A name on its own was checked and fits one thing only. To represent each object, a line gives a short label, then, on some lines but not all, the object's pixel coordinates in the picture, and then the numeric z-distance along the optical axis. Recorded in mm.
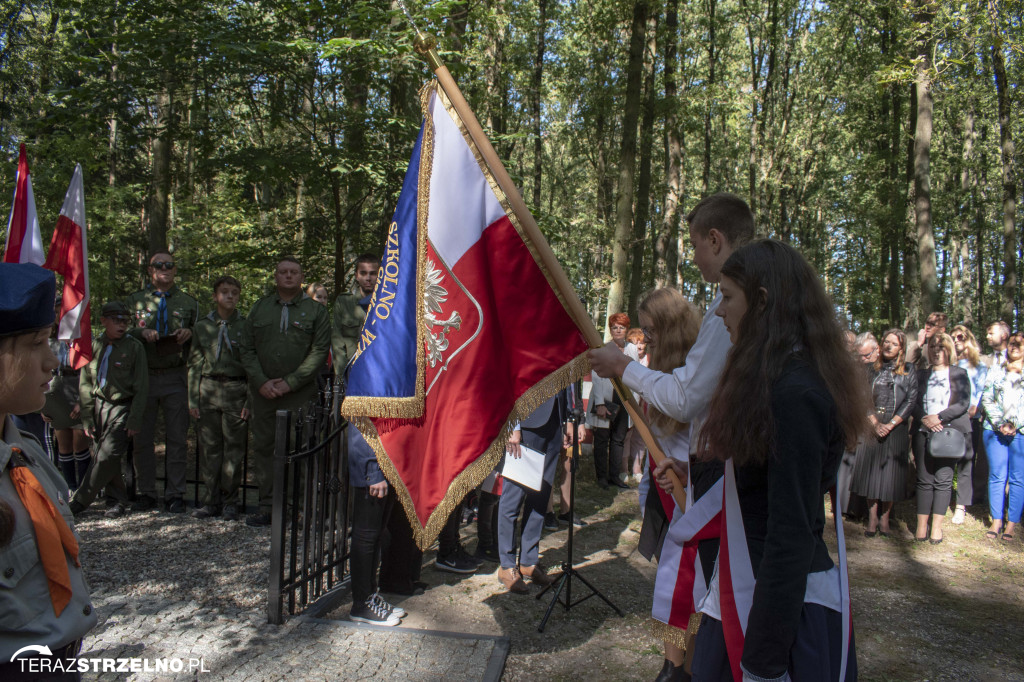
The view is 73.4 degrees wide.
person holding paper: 5090
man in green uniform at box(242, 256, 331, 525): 6621
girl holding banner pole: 1771
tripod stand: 4903
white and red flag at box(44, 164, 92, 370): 6113
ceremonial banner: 3211
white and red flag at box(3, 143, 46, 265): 5645
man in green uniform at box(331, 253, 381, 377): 6715
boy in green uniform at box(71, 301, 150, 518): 6578
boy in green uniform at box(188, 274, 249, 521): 6880
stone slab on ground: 3705
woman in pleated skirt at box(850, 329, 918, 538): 7234
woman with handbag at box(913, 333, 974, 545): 7211
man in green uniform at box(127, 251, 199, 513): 6977
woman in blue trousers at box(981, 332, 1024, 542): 7305
